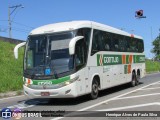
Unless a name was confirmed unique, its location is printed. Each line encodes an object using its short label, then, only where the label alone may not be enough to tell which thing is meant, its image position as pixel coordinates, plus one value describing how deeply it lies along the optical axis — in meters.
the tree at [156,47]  118.97
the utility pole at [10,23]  55.44
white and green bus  14.70
